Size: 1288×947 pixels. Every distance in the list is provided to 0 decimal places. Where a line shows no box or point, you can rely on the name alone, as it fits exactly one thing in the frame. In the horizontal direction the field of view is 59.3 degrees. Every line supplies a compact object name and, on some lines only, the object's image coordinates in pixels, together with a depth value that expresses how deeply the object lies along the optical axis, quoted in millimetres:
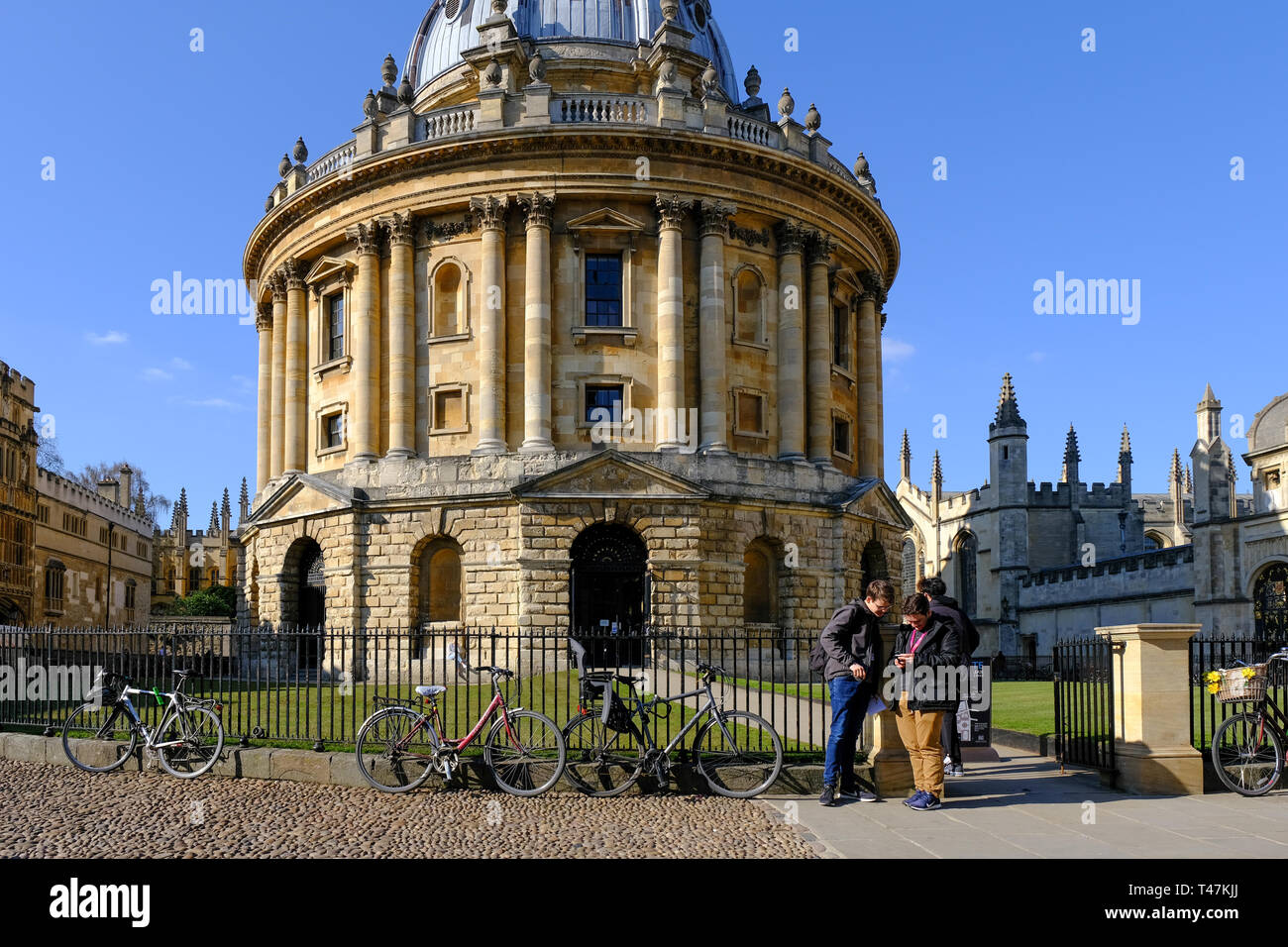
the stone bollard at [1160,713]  11688
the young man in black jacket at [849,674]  11078
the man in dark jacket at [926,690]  10804
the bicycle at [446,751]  11984
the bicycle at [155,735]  13672
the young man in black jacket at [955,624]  11250
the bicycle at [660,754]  11812
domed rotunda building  29125
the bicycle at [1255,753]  11594
